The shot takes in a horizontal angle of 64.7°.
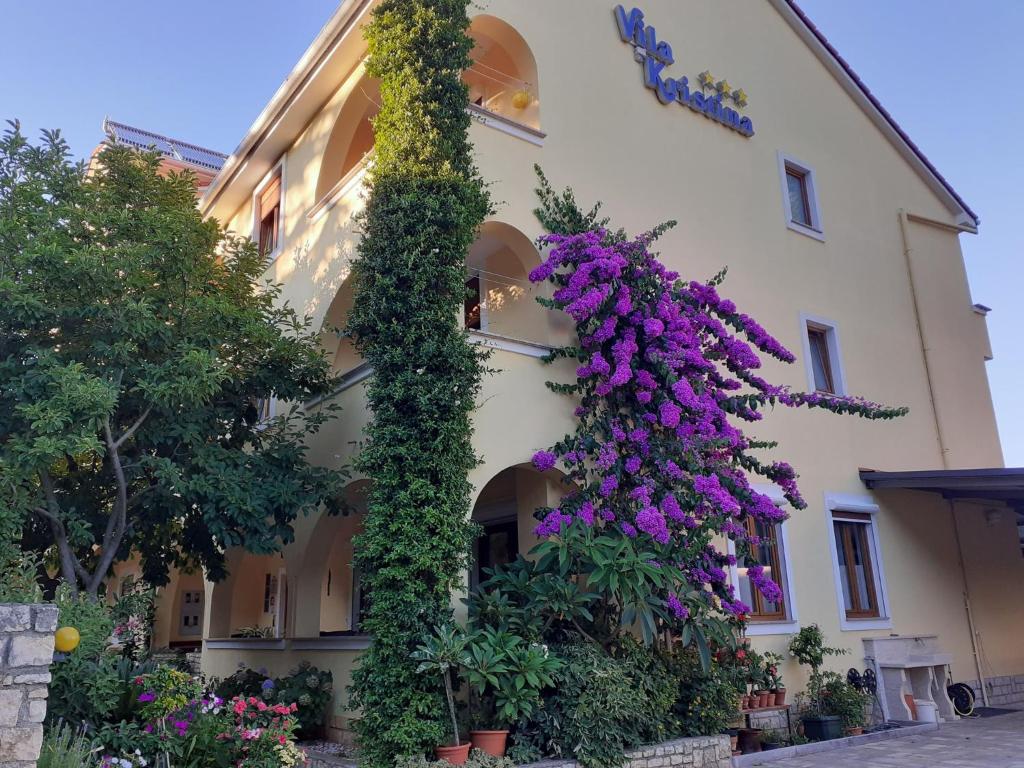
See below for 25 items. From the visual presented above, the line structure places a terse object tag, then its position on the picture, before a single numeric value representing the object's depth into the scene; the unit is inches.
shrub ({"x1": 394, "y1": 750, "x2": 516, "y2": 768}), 265.9
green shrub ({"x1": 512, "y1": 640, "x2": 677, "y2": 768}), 285.1
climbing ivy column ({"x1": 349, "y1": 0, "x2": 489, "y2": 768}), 288.7
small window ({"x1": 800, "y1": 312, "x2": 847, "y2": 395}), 512.7
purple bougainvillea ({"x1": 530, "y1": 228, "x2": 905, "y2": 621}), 344.5
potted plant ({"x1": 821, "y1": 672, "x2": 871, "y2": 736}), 406.3
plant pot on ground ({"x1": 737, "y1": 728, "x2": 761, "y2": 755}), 364.2
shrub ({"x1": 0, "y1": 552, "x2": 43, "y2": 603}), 229.3
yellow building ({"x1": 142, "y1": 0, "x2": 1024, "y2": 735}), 407.2
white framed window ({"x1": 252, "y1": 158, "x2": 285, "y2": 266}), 515.8
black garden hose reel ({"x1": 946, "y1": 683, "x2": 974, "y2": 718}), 476.7
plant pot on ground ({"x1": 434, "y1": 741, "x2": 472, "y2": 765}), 272.8
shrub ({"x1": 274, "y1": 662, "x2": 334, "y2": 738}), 353.1
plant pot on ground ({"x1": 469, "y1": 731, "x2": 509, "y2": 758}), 283.6
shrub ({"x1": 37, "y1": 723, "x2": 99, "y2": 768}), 214.7
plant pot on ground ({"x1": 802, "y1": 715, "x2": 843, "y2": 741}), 390.0
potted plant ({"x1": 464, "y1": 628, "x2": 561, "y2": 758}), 280.4
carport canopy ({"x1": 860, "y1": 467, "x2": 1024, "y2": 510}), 431.8
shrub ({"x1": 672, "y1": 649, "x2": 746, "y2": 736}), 331.3
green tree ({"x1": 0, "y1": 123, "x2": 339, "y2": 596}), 293.6
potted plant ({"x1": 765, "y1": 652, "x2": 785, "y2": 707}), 393.7
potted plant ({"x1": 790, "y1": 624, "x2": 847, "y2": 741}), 410.9
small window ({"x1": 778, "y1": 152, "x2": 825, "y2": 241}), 543.5
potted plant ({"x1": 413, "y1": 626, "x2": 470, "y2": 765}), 274.2
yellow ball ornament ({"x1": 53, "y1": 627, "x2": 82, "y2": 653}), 243.0
